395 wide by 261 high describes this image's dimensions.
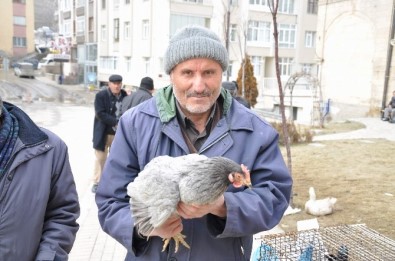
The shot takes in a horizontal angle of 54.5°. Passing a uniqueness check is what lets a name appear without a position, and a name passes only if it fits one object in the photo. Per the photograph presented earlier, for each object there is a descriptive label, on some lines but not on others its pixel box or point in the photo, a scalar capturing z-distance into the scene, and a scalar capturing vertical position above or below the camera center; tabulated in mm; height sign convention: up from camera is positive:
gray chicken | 1887 -576
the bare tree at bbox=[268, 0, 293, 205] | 5902 +146
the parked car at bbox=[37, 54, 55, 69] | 56300 +409
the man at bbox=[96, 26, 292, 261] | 2047 -433
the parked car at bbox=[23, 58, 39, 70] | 59031 +311
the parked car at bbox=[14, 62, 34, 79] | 47688 -906
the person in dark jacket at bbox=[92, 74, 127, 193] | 6938 -887
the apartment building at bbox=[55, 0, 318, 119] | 32031 +3449
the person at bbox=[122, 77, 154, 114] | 6848 -499
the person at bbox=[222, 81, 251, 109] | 6927 -322
